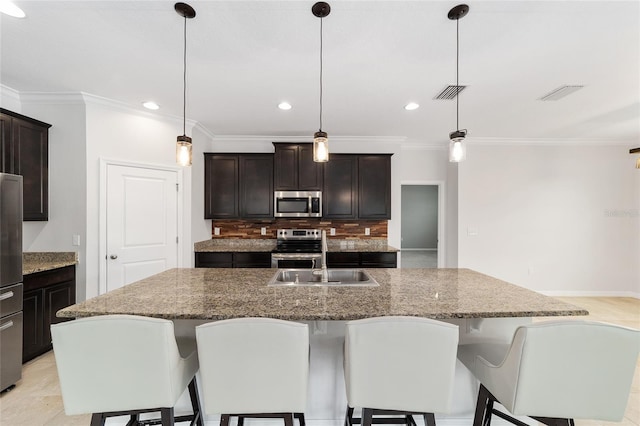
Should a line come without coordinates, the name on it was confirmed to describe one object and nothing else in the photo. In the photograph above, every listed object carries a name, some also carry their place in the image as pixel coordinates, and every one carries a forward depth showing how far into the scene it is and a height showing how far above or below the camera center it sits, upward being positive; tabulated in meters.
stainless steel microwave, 4.43 +0.13
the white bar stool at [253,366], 1.20 -0.63
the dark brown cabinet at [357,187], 4.51 +0.37
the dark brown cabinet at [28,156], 2.76 +0.54
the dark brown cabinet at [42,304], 2.62 -0.85
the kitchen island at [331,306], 1.48 -0.49
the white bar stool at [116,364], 1.22 -0.63
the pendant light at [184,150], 2.04 +0.43
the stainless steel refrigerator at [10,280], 2.25 -0.52
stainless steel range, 4.10 -0.54
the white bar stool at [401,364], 1.23 -0.64
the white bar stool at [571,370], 1.21 -0.65
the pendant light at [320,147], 1.98 +0.43
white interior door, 3.29 -0.12
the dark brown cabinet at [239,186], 4.52 +0.39
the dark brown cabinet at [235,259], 4.18 -0.66
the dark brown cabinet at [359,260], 4.19 -0.67
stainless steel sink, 2.37 -0.53
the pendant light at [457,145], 2.03 +0.45
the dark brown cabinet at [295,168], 4.46 +0.65
